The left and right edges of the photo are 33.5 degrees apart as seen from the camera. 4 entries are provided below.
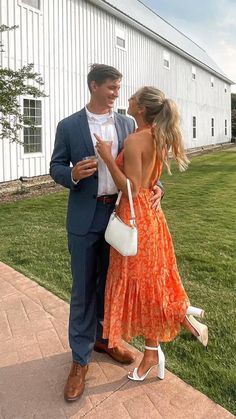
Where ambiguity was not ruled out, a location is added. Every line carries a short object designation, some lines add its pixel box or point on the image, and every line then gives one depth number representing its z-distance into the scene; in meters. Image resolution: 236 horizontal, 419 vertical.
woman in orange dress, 2.22
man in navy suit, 2.34
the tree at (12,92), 8.28
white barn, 10.42
